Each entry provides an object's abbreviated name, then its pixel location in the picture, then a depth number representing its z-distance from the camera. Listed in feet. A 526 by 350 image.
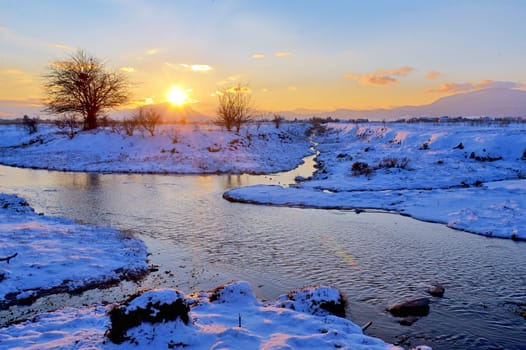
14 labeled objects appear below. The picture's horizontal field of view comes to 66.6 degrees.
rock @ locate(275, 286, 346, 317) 28.14
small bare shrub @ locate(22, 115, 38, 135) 201.87
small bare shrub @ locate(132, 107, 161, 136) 156.56
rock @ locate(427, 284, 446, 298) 32.09
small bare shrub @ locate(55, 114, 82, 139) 176.65
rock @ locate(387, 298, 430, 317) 28.89
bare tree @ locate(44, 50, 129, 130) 166.84
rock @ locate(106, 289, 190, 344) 22.50
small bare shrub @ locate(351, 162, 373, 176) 95.35
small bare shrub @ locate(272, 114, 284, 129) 257.34
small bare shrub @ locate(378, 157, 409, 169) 99.66
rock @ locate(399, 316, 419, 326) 27.53
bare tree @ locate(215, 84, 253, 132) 183.42
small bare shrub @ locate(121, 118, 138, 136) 156.76
